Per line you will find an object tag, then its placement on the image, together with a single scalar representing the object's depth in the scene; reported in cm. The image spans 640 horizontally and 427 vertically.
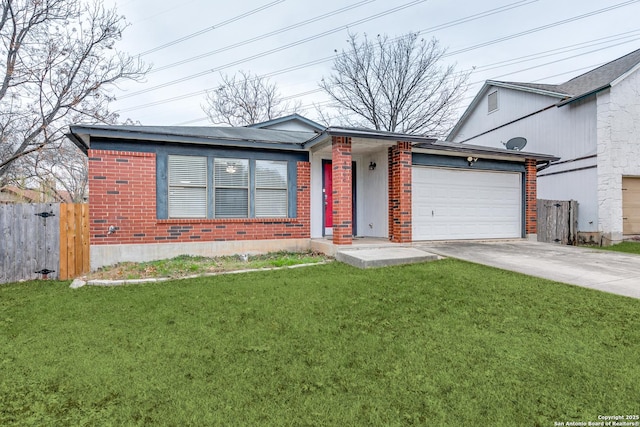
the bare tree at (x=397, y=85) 1977
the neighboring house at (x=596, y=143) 1044
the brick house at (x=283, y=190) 677
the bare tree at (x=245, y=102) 2327
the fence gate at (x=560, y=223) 1086
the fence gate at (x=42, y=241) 589
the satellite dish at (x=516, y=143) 1391
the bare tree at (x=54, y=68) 956
